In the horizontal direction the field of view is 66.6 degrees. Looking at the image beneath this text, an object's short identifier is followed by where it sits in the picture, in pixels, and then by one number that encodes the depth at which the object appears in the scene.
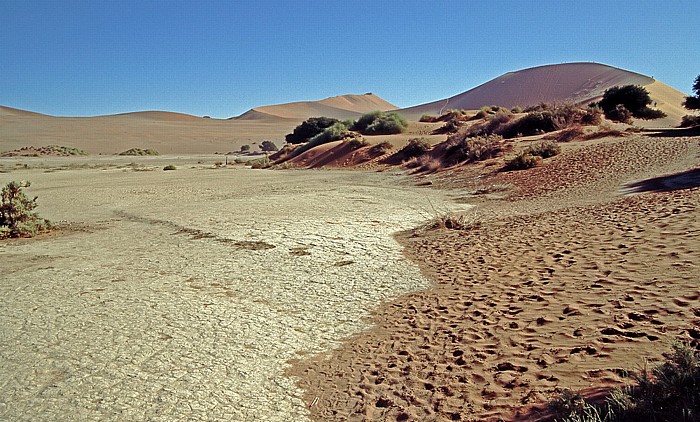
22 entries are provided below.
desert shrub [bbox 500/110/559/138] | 28.42
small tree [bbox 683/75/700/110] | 30.77
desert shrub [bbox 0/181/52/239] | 11.20
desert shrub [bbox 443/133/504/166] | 22.77
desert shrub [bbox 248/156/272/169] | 37.66
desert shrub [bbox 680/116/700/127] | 28.77
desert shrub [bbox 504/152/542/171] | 18.88
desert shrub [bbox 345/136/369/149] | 33.62
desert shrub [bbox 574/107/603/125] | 26.75
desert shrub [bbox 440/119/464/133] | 35.94
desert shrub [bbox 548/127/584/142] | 23.16
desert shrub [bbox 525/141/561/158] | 20.12
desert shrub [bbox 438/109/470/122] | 42.68
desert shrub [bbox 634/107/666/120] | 35.00
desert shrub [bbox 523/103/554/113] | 30.81
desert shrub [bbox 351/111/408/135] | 39.94
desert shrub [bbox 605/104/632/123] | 30.38
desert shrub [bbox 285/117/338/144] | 53.47
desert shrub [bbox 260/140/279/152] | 69.50
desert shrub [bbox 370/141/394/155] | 31.48
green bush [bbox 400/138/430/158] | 28.83
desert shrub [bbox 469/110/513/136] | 30.05
